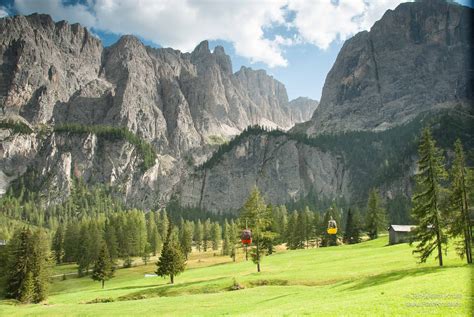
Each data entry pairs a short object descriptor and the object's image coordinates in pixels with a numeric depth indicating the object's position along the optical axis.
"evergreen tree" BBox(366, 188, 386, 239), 105.35
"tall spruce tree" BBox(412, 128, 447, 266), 42.41
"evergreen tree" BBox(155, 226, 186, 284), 68.80
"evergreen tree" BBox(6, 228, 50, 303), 64.53
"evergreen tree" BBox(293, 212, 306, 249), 110.38
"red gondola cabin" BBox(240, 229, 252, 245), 55.56
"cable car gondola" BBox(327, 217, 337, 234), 53.12
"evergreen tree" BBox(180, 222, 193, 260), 112.00
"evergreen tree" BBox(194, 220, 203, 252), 145.88
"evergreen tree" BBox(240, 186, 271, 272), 62.97
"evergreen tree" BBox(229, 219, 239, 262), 97.61
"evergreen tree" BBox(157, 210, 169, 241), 148.12
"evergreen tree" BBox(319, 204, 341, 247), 108.44
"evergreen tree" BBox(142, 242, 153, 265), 114.18
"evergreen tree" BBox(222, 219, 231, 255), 115.19
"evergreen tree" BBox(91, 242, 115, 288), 80.39
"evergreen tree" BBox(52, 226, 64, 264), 130.75
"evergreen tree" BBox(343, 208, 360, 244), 105.31
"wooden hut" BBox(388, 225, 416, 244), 83.44
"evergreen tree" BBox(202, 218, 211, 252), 144.70
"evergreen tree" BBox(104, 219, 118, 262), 114.10
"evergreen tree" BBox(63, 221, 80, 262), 127.66
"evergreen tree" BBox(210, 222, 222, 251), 142.25
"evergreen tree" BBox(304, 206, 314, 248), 111.89
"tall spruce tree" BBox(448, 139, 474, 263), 41.22
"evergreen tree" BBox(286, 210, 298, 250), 111.31
